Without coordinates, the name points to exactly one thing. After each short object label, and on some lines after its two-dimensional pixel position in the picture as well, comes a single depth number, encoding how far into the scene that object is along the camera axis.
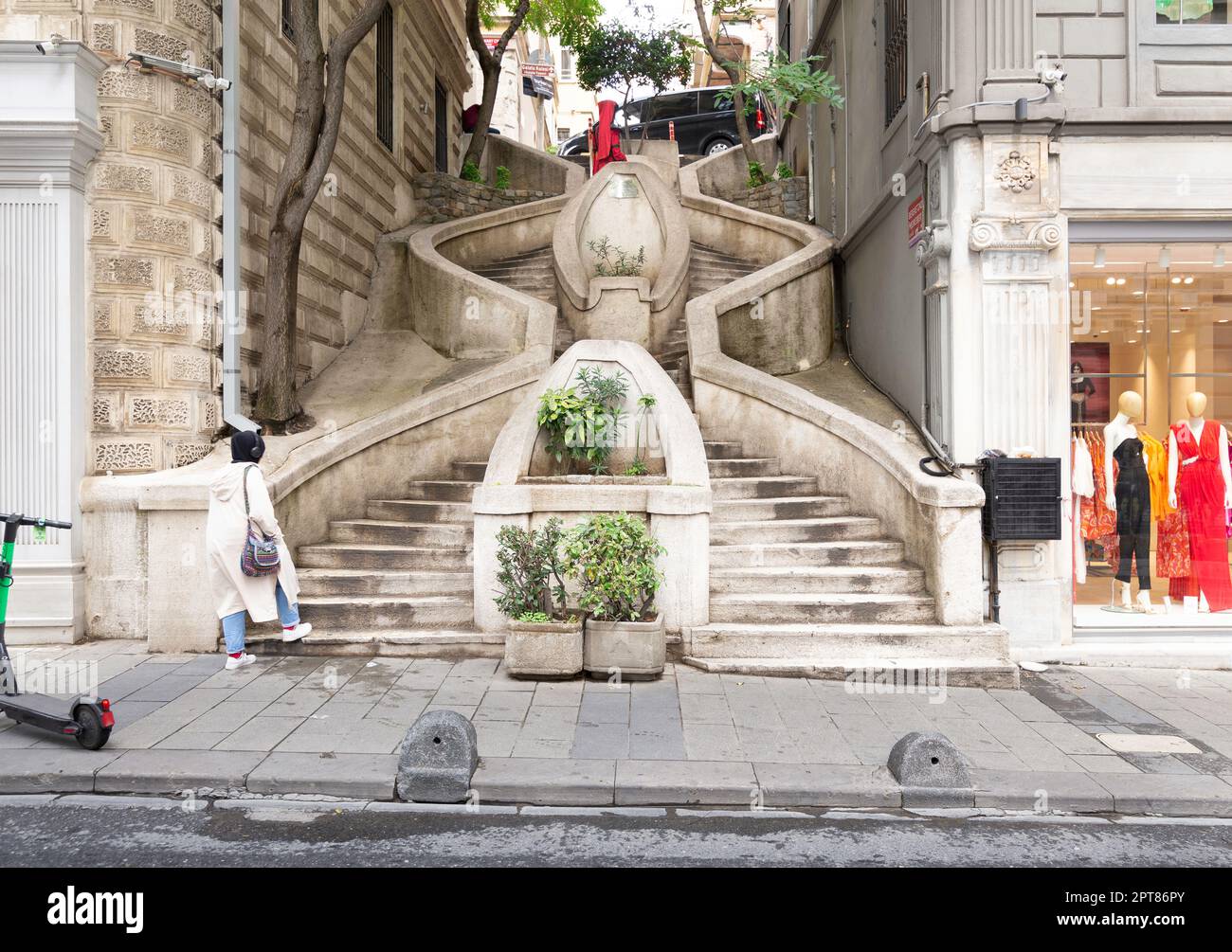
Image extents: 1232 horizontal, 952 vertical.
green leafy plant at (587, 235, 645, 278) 13.56
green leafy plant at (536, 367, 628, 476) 8.44
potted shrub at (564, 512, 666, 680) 7.02
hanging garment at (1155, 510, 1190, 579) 8.76
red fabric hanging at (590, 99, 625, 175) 18.06
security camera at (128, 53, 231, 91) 8.53
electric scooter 5.48
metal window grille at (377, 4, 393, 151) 16.34
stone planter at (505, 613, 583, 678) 7.01
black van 27.56
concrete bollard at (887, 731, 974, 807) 5.00
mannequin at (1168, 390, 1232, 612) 8.67
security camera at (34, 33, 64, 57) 8.00
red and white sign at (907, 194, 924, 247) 9.41
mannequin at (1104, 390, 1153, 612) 8.75
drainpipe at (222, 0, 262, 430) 9.30
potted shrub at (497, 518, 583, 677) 7.01
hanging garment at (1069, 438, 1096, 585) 8.63
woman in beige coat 7.28
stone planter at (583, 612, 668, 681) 7.02
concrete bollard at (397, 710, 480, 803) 5.00
